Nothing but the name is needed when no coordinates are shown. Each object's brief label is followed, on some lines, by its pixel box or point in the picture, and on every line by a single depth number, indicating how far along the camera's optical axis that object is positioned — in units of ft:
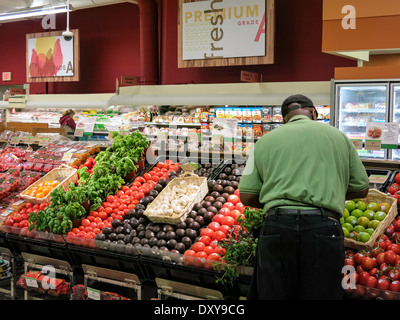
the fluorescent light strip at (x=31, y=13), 22.97
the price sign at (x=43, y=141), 20.15
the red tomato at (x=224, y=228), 11.34
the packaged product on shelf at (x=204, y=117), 28.82
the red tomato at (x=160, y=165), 15.96
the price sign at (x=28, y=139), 20.53
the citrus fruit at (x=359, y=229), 10.13
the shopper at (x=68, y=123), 28.60
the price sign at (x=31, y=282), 12.91
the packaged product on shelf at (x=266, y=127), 27.35
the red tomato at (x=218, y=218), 11.85
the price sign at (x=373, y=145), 15.48
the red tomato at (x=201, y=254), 10.49
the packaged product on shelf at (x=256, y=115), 27.30
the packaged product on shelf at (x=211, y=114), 28.73
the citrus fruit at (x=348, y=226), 10.28
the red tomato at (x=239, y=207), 12.29
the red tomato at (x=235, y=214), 11.87
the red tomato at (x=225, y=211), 12.06
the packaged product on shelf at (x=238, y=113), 27.81
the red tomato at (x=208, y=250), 10.64
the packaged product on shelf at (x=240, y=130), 26.67
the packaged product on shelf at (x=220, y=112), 28.40
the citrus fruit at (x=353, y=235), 9.95
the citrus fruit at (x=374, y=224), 10.22
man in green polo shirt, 7.41
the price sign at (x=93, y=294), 11.52
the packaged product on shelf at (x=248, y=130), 26.10
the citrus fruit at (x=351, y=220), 10.51
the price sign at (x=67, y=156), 17.67
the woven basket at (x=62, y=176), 15.51
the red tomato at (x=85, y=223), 13.09
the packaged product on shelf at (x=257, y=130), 27.35
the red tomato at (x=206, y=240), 11.11
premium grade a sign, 27.81
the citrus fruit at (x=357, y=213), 10.72
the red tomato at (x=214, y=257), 10.23
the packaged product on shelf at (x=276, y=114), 26.99
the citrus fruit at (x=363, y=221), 10.38
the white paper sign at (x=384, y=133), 15.84
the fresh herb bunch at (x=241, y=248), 9.72
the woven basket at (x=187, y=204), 11.98
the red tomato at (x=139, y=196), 14.02
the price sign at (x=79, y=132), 21.85
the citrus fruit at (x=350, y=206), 11.02
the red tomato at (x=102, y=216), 13.50
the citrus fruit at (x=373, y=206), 10.84
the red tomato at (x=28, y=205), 14.73
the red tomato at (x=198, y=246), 10.78
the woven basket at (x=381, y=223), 9.67
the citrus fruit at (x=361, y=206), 10.97
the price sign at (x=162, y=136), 17.60
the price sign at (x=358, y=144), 16.45
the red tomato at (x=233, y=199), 12.65
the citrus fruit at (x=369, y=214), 10.57
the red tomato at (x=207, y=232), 11.33
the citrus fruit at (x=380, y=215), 10.44
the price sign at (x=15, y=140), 20.65
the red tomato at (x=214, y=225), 11.49
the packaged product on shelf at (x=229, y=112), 28.11
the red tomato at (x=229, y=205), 12.37
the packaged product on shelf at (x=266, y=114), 27.14
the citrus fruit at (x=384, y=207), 10.72
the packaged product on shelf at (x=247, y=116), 27.48
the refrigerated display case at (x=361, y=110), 19.99
